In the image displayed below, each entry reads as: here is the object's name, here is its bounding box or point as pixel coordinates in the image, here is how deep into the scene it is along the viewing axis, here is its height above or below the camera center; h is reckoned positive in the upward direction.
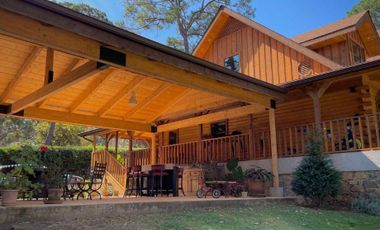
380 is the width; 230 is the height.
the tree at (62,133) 31.97 +4.08
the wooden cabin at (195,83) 6.58 +2.50
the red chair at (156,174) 10.98 +0.12
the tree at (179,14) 28.36 +12.72
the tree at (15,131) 40.06 +5.53
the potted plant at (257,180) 10.82 -0.09
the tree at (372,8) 30.91 +14.34
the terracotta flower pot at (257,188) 10.81 -0.32
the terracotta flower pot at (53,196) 7.34 -0.33
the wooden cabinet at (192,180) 12.08 -0.07
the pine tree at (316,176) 9.35 +0.00
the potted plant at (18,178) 6.46 +0.03
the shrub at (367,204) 8.82 -0.71
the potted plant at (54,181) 7.36 -0.03
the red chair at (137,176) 11.53 +0.07
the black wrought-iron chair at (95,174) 9.20 +0.12
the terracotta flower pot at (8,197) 6.40 -0.30
